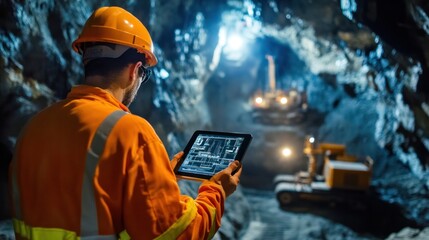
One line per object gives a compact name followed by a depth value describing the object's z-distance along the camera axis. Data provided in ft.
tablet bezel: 6.71
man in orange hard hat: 4.75
